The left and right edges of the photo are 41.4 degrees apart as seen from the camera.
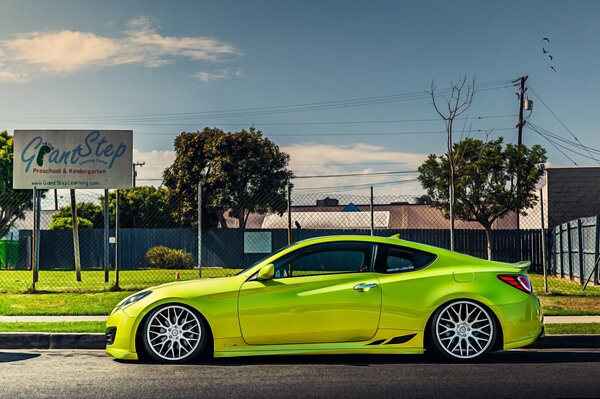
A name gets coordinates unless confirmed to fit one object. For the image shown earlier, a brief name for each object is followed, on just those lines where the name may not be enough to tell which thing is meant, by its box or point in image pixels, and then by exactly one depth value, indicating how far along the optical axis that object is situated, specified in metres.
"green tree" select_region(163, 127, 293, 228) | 47.12
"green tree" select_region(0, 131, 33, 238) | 45.16
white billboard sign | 20.89
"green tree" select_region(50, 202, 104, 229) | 52.34
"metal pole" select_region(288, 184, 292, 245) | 17.93
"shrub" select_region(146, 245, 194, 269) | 34.09
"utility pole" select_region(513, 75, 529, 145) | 48.12
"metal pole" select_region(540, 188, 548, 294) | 16.06
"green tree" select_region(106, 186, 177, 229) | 52.75
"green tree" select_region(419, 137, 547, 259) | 38.16
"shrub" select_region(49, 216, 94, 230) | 44.75
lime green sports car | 8.32
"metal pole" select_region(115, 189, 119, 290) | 19.27
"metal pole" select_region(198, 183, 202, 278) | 17.53
